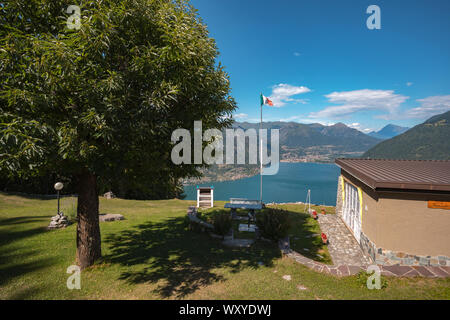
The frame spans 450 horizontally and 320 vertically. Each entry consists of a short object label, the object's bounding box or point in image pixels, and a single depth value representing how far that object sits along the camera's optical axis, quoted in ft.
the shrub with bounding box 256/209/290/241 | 33.30
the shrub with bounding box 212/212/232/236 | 35.13
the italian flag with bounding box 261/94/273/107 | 61.40
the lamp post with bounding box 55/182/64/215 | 37.42
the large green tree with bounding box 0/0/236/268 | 14.98
